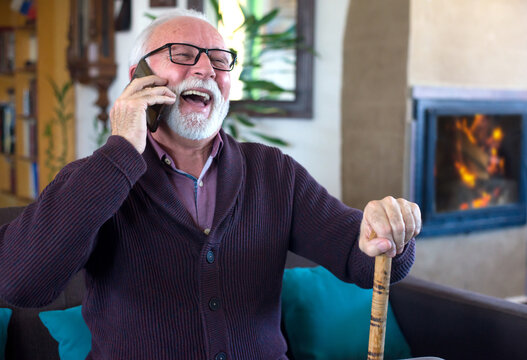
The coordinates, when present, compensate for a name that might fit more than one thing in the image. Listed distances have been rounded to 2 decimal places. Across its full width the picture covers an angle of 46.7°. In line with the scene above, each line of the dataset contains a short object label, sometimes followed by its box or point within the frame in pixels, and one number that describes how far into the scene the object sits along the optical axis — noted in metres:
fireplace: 3.03
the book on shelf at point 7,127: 5.74
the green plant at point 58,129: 4.62
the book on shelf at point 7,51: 5.62
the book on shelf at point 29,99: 5.11
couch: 1.64
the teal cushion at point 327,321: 1.88
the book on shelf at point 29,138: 5.21
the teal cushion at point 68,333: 1.58
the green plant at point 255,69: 3.21
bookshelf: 4.86
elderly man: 1.22
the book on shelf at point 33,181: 5.23
